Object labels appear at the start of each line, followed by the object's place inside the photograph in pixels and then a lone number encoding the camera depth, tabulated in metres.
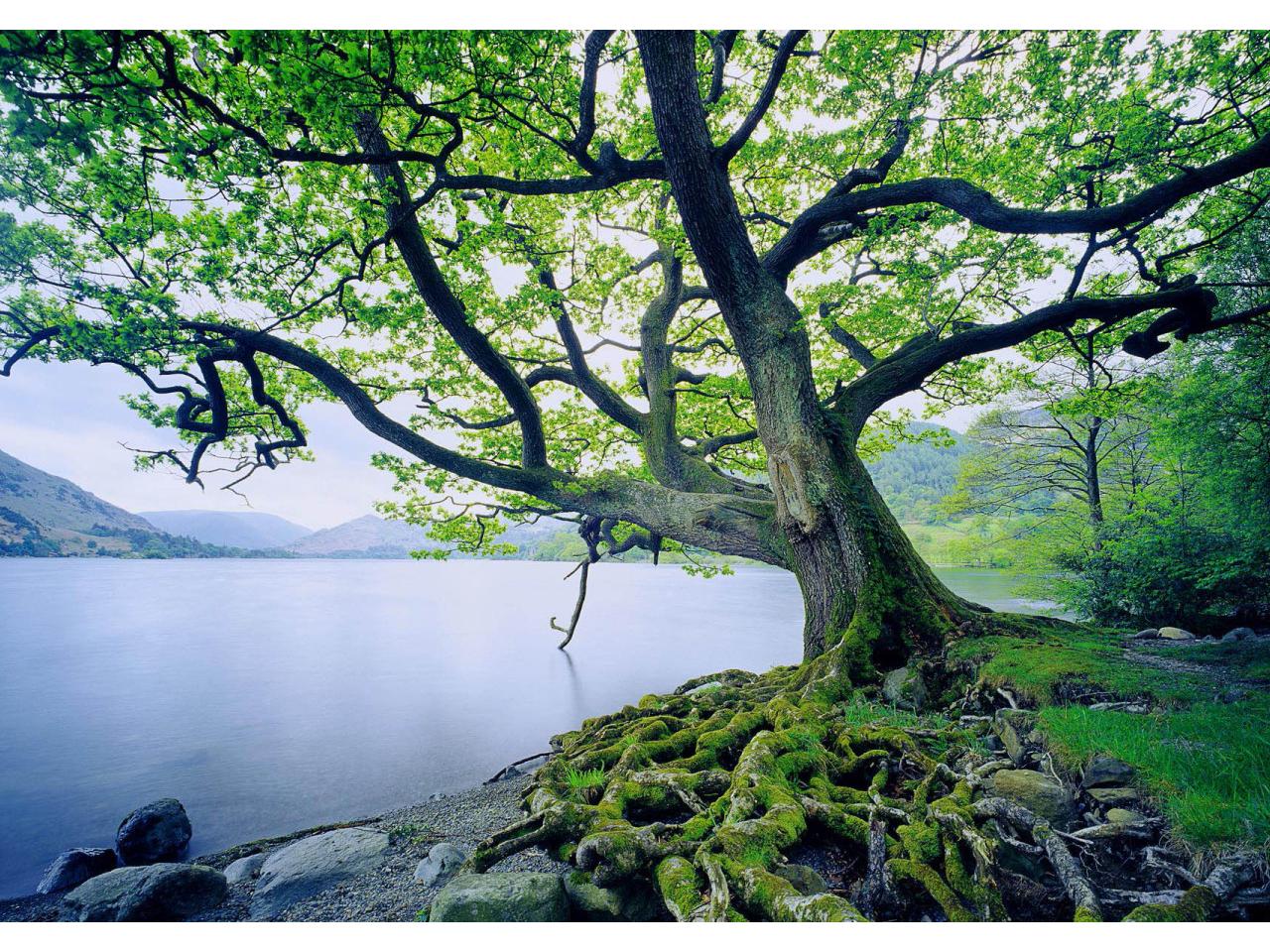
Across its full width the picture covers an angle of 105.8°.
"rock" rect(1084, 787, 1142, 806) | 1.96
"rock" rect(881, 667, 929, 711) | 3.61
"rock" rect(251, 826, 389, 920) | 2.68
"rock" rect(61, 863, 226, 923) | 2.49
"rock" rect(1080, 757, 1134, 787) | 2.07
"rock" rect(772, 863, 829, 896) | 1.76
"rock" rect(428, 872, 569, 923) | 1.76
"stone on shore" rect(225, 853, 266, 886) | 3.07
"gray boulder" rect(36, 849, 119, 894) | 3.96
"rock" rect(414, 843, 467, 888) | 2.53
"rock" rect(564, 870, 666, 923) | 1.84
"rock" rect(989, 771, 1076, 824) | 1.99
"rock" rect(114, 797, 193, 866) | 4.46
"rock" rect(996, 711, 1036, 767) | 2.55
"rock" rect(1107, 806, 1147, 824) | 1.84
